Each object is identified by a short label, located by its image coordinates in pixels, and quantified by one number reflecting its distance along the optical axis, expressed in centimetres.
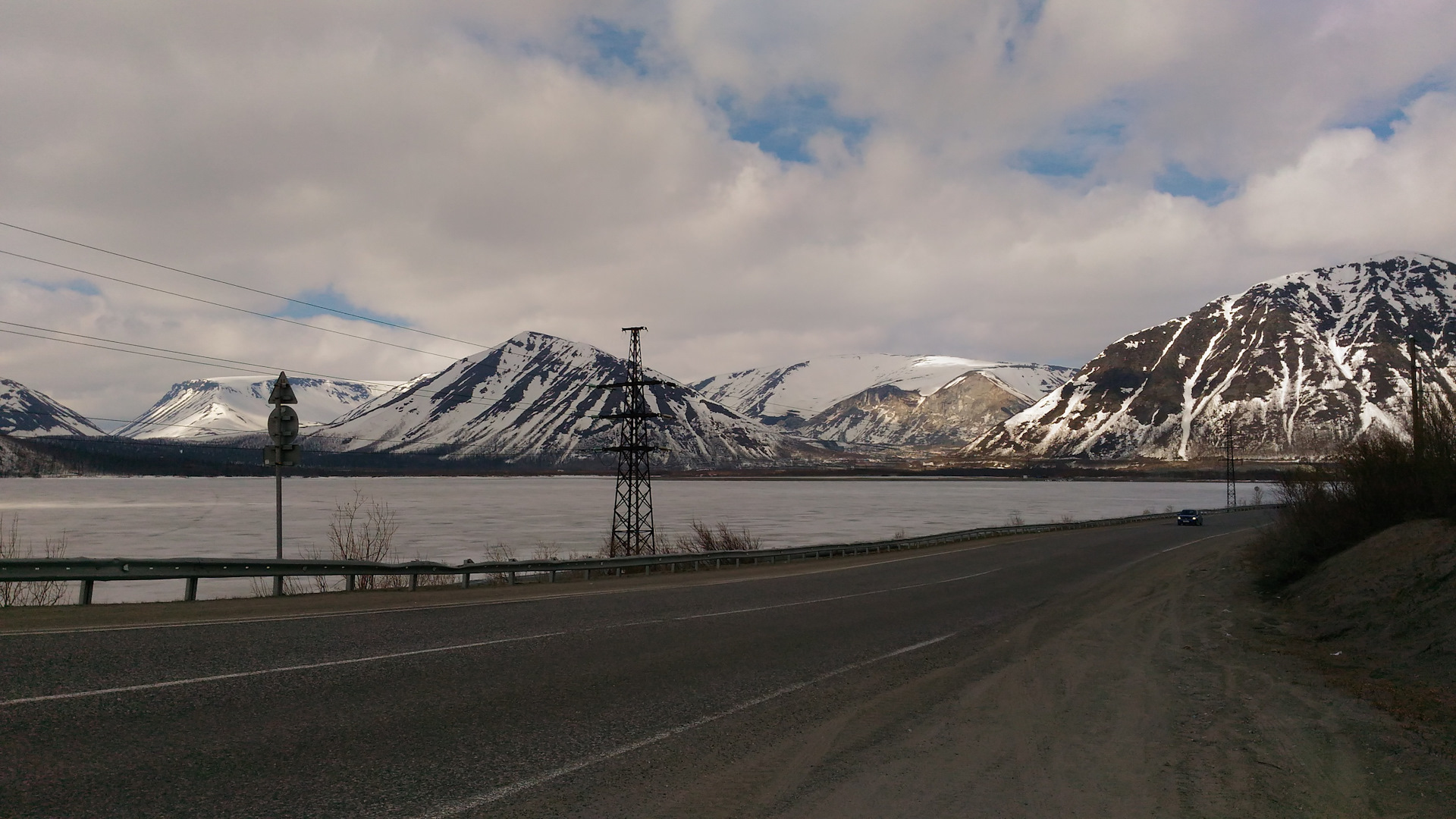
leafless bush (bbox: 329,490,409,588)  2258
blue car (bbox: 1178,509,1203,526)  6159
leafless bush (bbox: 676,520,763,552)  3522
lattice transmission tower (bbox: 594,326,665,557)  4044
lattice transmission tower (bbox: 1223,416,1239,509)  8925
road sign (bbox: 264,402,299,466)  1931
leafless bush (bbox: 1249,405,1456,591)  1670
